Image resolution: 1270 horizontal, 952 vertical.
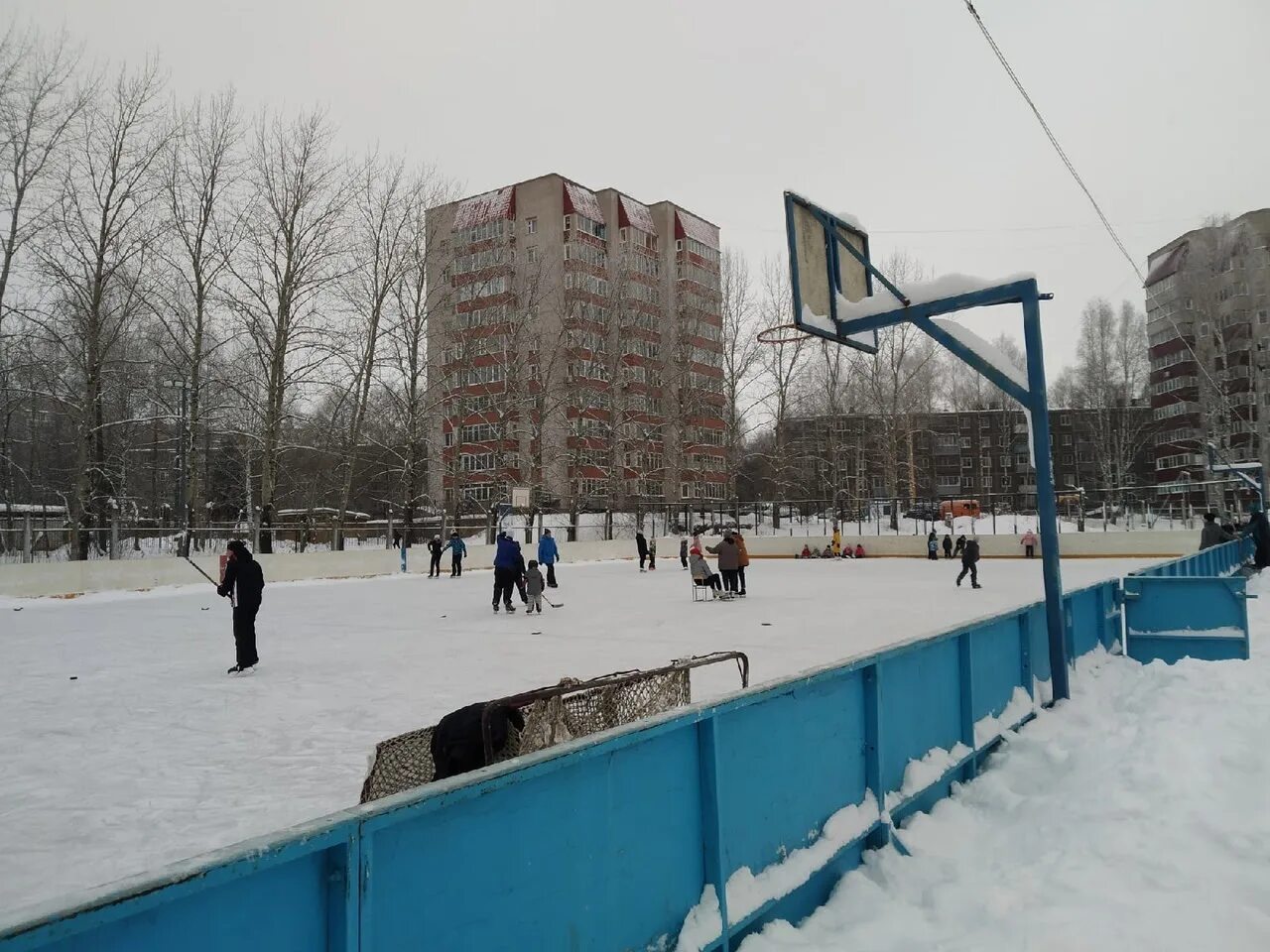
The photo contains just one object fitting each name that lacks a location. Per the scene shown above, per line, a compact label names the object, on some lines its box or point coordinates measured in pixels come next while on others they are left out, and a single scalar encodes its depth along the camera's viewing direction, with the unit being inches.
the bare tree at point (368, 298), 1357.0
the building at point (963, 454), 2039.9
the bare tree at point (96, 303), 1087.6
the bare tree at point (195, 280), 1218.6
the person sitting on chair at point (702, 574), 768.3
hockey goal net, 156.1
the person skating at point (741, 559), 803.4
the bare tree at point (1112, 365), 2283.5
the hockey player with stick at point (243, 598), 416.5
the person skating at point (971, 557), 819.4
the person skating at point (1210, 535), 696.5
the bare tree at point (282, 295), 1249.4
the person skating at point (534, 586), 677.3
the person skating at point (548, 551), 906.7
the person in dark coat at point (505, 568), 696.4
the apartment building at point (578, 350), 1699.1
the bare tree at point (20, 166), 1018.7
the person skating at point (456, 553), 1153.0
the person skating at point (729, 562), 797.9
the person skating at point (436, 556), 1168.8
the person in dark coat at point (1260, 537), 690.2
